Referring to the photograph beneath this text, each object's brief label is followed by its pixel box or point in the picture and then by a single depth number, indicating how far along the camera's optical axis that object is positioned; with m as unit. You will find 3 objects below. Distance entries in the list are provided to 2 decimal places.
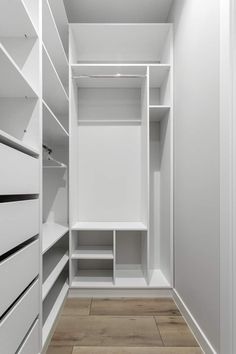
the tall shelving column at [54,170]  1.80
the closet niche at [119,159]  2.62
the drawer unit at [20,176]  1.04
